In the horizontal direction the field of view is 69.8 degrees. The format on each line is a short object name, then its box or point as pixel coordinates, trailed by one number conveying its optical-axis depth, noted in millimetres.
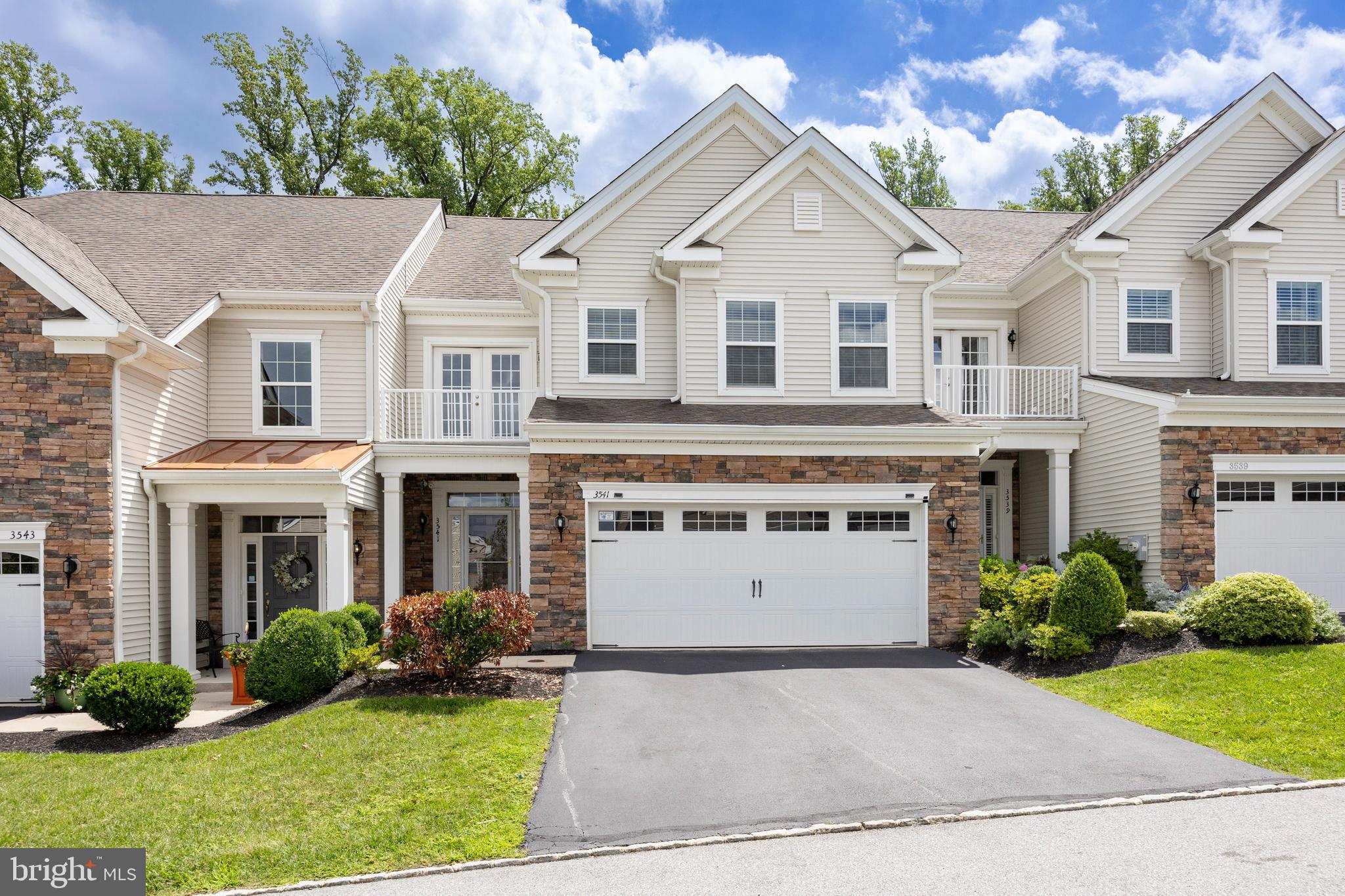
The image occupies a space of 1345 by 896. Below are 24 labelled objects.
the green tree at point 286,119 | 29266
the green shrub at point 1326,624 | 12164
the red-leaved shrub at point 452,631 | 10984
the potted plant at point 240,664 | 12422
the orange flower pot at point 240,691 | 12500
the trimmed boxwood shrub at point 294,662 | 10938
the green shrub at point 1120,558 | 14102
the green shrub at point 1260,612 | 11984
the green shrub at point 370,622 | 13062
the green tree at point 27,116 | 26797
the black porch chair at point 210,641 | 15102
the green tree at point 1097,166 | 30250
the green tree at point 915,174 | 32719
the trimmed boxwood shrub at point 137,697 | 10211
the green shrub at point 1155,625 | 12320
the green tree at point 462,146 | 29578
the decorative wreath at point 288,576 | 16078
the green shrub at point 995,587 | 14242
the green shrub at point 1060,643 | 12266
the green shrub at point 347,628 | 11938
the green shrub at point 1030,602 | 13211
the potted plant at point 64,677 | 11914
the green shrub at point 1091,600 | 12461
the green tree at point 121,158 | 27500
